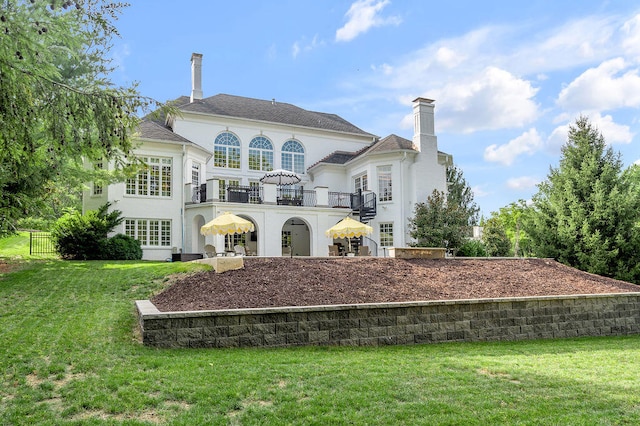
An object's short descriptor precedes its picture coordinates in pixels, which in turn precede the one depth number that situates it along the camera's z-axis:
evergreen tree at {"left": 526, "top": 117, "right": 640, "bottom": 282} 19.42
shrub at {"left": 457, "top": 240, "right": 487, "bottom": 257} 22.92
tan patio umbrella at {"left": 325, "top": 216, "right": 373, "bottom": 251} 18.83
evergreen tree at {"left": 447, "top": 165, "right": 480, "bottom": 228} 39.04
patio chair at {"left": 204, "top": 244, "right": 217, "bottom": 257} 21.33
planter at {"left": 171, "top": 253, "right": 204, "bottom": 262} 20.75
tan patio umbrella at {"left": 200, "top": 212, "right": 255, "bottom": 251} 16.86
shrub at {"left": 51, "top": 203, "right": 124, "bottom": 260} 20.02
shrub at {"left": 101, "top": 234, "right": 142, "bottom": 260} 20.23
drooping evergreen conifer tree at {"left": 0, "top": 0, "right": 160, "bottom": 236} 5.61
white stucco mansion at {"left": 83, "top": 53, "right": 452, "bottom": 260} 23.20
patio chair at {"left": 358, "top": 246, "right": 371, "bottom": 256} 20.75
